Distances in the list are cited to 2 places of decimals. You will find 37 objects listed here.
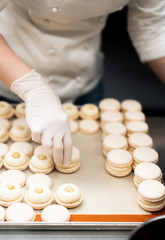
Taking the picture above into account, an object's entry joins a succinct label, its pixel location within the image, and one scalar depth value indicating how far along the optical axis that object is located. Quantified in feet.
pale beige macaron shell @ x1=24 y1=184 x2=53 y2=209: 2.67
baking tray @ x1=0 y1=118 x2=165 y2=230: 2.44
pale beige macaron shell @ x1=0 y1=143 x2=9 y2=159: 3.02
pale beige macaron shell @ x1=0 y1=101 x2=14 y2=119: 3.39
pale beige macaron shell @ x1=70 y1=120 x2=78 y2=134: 3.35
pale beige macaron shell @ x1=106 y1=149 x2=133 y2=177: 2.93
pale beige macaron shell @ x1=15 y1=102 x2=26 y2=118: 3.43
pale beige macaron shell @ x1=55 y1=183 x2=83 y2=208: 2.69
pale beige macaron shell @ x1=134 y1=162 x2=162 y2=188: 2.83
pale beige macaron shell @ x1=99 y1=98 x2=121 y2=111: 3.52
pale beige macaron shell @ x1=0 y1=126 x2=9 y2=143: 3.17
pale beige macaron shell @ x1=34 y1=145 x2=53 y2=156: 3.04
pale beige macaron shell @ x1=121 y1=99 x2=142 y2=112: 3.53
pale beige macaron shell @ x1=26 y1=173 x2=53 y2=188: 2.82
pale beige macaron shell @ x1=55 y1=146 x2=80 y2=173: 2.96
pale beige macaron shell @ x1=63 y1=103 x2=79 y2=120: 3.46
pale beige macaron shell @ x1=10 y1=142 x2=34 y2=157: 3.07
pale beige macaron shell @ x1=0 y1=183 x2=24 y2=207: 2.66
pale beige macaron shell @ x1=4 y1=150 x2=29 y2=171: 2.94
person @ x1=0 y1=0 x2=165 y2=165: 2.91
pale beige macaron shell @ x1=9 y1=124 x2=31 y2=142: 3.20
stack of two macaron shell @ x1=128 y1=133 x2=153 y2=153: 3.12
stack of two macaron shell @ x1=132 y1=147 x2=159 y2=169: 2.97
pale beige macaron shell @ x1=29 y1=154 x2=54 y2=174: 2.93
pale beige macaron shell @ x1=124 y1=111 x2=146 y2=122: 3.40
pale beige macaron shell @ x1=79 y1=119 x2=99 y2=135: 3.35
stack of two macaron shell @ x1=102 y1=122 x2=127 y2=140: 3.24
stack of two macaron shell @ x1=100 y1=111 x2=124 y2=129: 3.38
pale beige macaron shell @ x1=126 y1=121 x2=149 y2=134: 3.27
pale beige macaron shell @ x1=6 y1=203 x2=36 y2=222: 2.54
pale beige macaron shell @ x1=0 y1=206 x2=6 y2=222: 2.55
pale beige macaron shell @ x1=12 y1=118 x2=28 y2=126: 3.32
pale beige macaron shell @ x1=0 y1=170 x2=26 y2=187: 2.83
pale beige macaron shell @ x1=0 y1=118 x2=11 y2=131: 3.29
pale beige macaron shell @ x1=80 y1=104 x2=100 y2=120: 3.49
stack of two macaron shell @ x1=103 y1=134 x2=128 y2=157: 3.09
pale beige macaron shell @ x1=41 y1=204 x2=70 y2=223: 2.56
